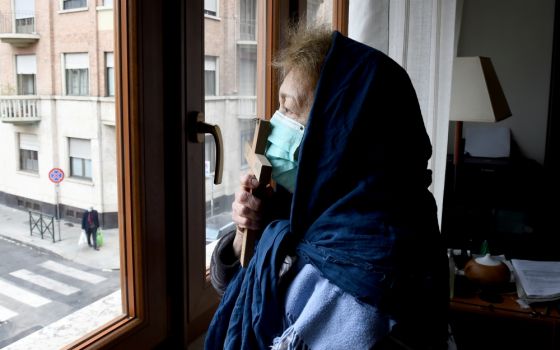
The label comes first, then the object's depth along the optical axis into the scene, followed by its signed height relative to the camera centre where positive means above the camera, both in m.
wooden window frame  0.83 -0.13
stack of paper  1.56 -0.58
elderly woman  0.69 -0.17
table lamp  1.90 +0.07
